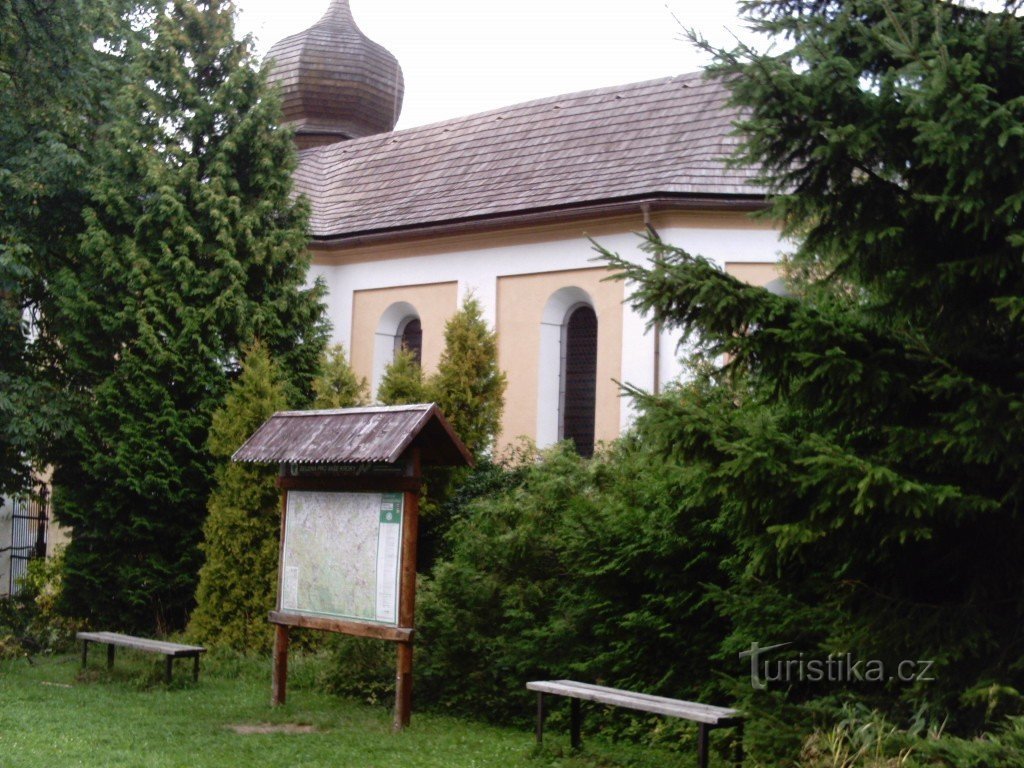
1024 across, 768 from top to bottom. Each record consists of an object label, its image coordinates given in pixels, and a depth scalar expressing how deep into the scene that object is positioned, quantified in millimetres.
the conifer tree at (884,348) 5883
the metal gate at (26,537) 22453
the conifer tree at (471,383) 15109
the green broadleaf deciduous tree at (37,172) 15867
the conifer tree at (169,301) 15562
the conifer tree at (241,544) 13773
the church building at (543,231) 17109
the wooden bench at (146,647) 11531
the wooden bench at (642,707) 7199
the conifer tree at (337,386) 14805
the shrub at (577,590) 9305
